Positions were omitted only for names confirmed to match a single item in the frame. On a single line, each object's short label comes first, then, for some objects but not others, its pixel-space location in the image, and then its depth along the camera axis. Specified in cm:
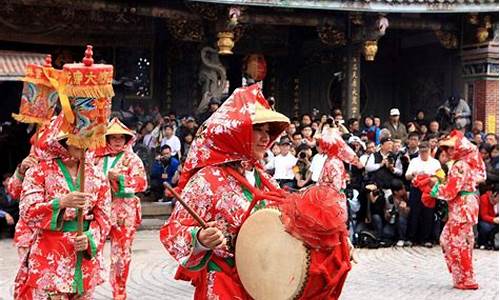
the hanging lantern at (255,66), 1739
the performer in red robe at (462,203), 818
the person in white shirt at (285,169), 1145
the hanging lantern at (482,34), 1638
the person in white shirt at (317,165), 1071
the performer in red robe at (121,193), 712
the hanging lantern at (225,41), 1431
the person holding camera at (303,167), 1127
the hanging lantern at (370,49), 1558
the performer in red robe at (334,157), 947
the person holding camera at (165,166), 1258
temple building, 1436
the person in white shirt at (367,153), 1157
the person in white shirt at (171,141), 1300
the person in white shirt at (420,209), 1109
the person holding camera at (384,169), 1141
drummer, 373
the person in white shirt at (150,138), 1400
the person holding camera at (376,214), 1127
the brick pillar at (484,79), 1655
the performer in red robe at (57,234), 476
